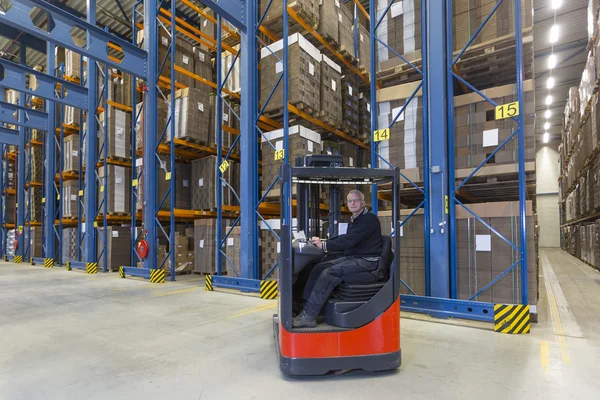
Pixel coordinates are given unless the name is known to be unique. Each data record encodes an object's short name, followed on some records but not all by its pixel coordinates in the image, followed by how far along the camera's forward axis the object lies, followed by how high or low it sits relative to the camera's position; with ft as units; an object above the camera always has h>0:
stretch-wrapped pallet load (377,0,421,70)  19.13 +9.37
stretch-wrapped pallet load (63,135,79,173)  40.60 +6.20
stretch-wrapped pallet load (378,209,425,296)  17.84 -2.25
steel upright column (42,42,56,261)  42.39 +4.69
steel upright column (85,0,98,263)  36.24 +4.21
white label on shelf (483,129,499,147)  16.42 +3.02
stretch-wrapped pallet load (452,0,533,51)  17.03 +8.89
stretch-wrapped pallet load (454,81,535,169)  16.30 +3.50
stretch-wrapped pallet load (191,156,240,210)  29.84 +2.04
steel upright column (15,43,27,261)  48.29 +3.61
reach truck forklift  10.09 -3.13
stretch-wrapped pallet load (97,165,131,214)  34.99 +1.87
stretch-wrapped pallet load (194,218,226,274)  30.40 -3.15
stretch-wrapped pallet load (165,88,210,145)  29.01 +7.43
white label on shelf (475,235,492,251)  15.89 -1.67
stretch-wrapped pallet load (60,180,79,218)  40.73 +0.98
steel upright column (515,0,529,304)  14.84 +1.93
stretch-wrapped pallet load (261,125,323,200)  23.31 +3.91
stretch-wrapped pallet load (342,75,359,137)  28.84 +8.11
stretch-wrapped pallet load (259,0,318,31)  23.36 +12.80
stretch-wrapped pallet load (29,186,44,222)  47.96 +0.67
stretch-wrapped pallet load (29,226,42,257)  47.44 -4.18
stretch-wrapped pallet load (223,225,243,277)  26.08 -3.10
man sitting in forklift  10.57 -1.51
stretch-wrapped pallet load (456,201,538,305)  15.30 -2.13
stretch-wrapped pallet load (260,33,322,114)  22.86 +8.60
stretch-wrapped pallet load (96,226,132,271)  35.24 -3.71
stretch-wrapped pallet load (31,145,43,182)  47.67 +6.04
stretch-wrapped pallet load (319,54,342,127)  25.41 +8.15
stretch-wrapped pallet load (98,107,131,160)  35.27 +7.39
